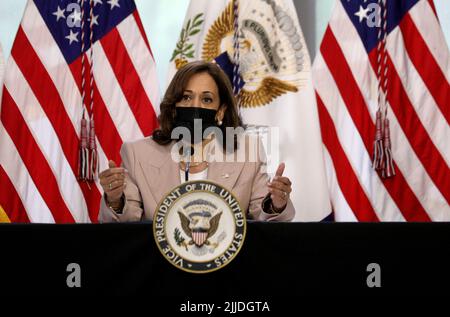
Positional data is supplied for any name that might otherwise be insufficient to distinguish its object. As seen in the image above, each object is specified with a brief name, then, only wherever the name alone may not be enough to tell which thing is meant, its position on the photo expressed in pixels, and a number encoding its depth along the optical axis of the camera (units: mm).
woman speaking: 5086
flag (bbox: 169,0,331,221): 7664
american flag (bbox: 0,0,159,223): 7520
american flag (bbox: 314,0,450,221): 7758
